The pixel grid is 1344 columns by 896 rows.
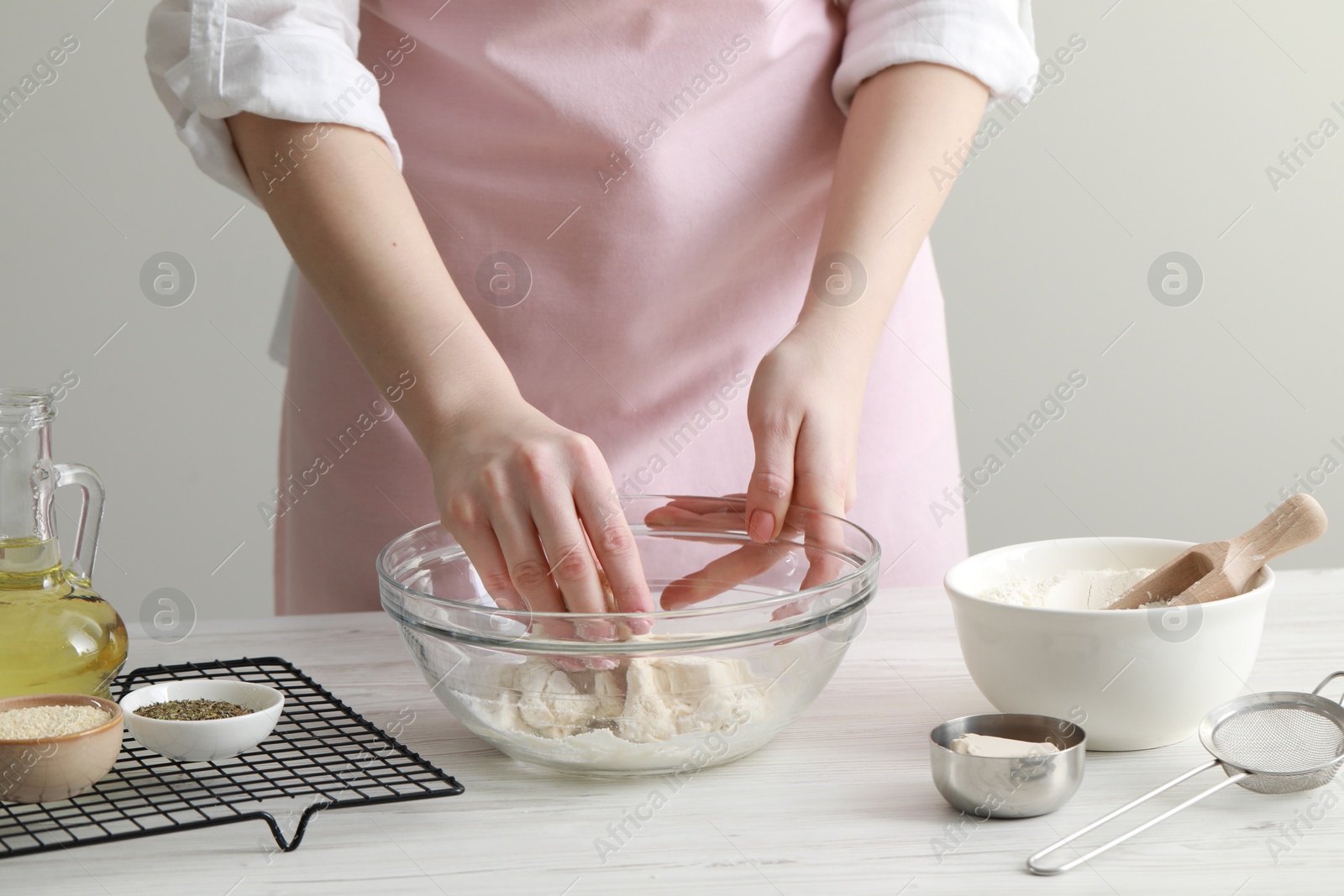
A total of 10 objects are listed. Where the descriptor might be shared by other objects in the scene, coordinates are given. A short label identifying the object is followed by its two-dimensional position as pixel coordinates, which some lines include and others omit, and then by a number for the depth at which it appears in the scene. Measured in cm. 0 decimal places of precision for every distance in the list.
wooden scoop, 154
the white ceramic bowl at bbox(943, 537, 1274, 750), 150
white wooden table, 142
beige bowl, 144
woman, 164
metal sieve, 147
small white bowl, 149
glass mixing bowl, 149
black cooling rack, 145
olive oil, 153
